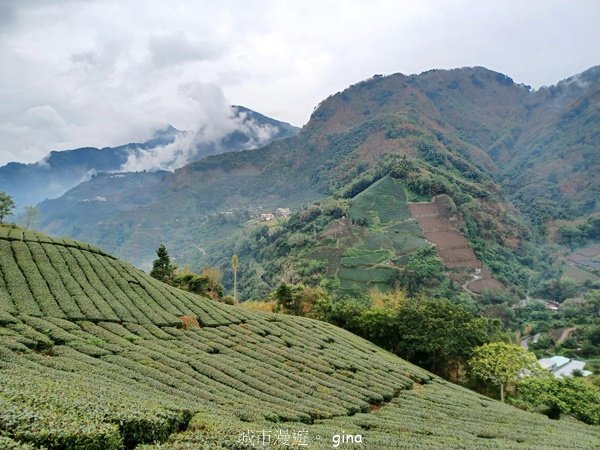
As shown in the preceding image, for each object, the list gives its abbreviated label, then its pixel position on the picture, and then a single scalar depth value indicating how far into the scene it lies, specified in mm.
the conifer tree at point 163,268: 58250
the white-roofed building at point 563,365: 66438
